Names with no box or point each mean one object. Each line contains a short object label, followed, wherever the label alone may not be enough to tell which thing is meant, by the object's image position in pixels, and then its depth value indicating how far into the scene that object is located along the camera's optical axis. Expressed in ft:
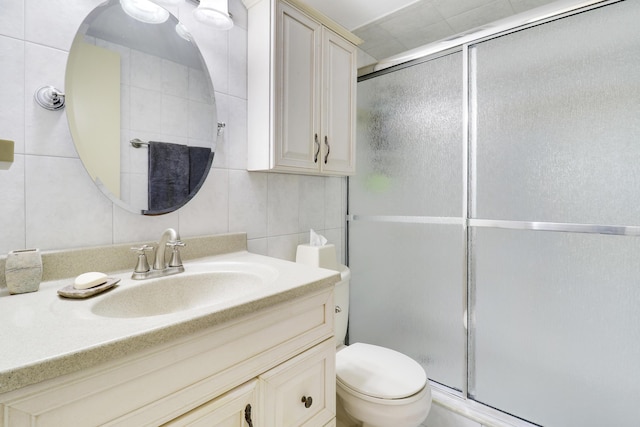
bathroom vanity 1.45
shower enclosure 3.70
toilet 3.43
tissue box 4.74
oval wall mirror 2.92
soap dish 2.27
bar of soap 2.37
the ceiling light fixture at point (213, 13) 3.51
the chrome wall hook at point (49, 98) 2.67
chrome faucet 2.90
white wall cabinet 3.97
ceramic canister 2.34
